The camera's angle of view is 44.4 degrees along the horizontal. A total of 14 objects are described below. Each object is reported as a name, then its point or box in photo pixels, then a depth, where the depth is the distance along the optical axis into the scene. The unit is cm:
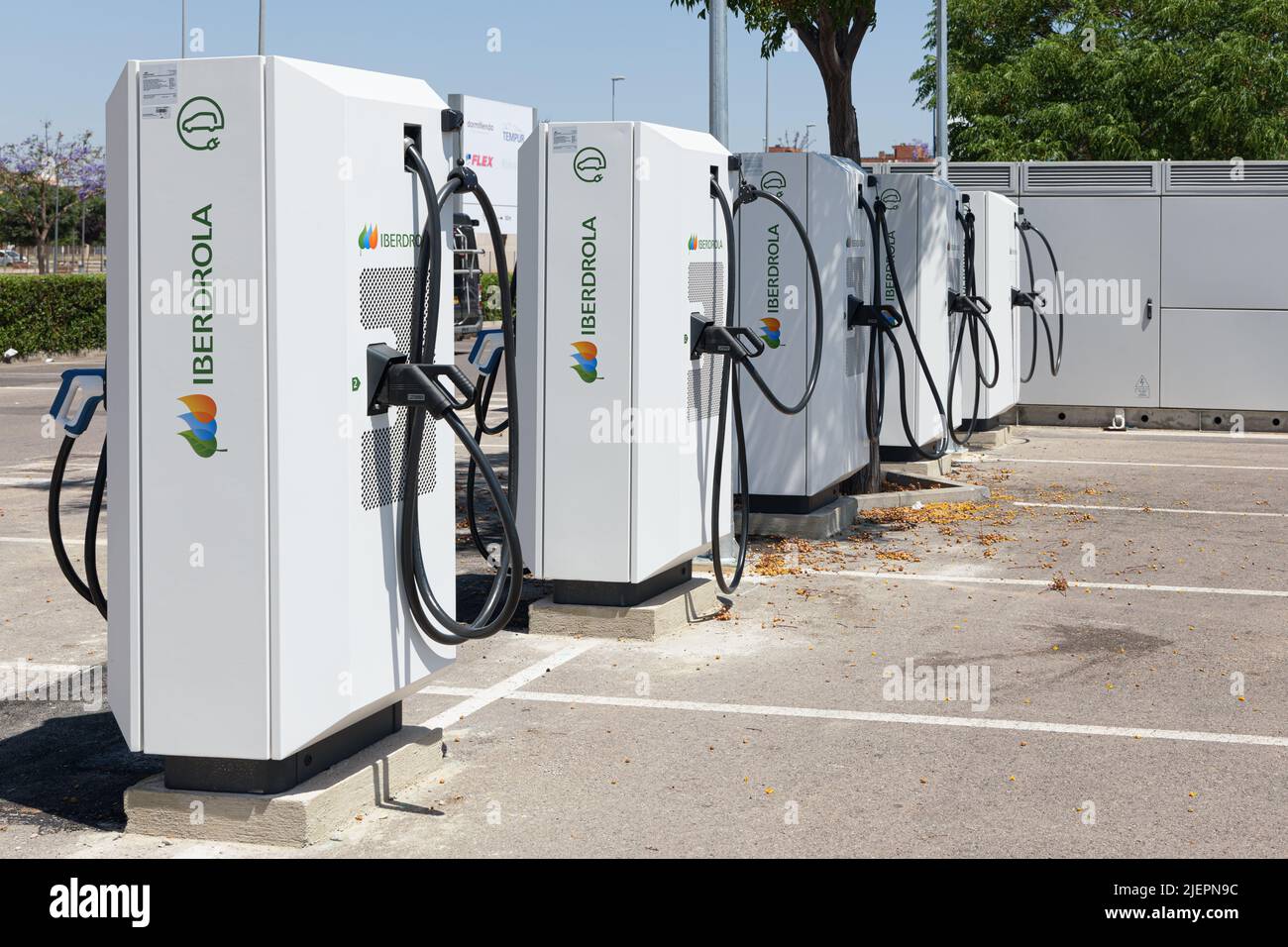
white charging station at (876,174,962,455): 1321
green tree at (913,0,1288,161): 2984
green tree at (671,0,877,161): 1401
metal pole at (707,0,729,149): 1012
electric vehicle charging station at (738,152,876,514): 1030
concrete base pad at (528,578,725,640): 786
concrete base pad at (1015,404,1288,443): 1886
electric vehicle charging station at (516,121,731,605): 758
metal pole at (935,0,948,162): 2039
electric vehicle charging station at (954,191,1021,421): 1597
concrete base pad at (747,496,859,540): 1078
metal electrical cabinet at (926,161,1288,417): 1858
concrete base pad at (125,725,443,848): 491
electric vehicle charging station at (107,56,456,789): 464
